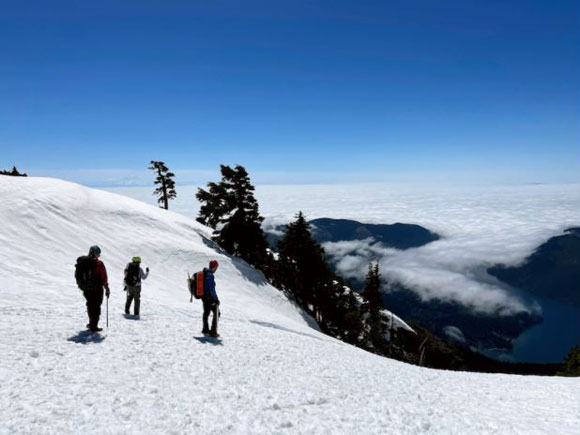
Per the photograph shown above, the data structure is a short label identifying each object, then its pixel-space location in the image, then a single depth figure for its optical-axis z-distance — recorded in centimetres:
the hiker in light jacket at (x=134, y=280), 1340
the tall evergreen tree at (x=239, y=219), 4228
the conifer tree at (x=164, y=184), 6519
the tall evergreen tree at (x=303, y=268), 4509
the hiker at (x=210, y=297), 1245
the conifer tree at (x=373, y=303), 6050
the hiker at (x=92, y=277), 1013
